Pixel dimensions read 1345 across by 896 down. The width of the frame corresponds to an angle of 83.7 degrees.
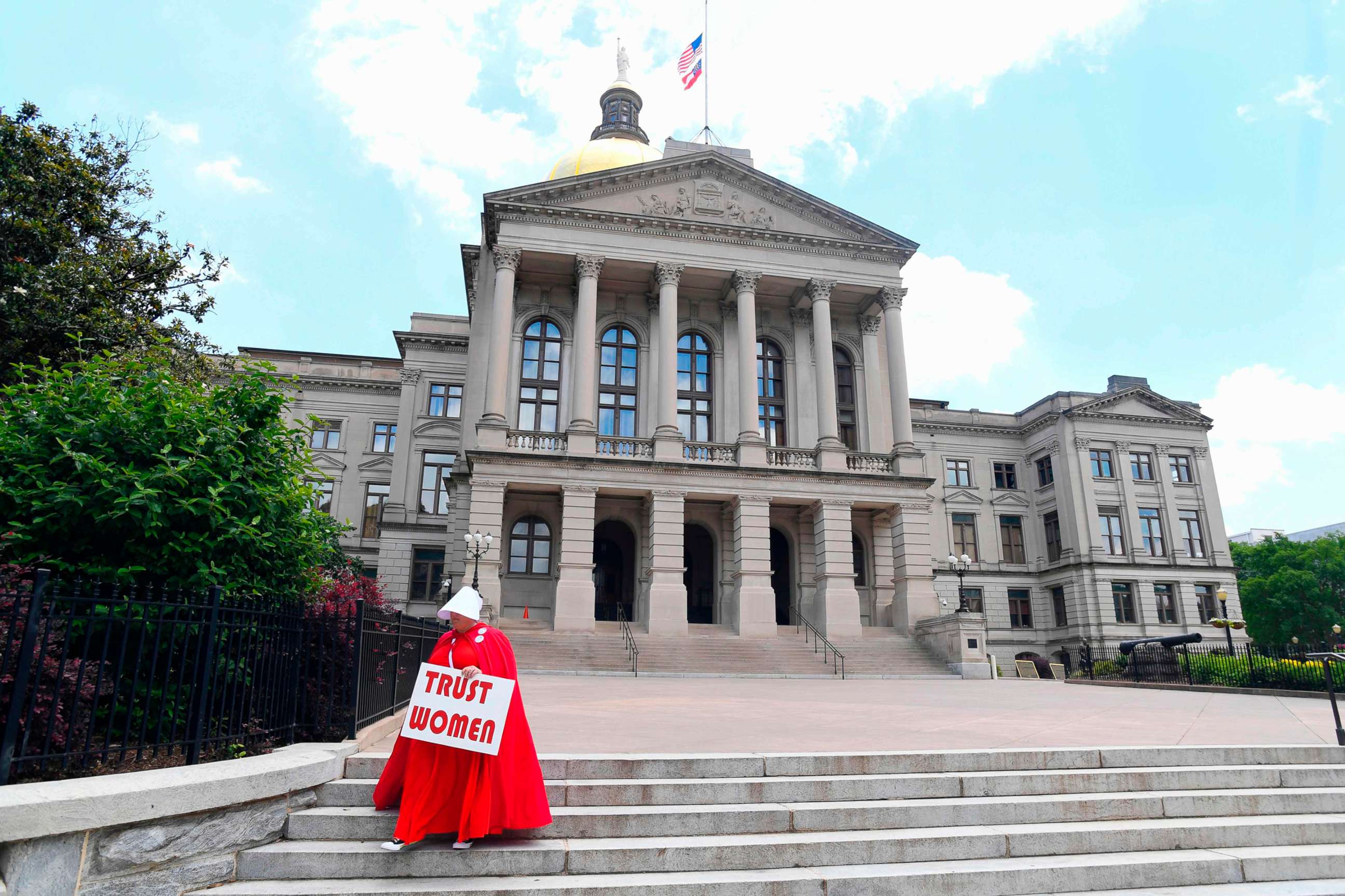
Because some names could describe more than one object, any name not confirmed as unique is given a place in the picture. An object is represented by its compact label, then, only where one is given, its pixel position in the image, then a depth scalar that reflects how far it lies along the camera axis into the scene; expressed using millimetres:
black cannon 19828
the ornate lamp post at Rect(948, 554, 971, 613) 25922
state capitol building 27688
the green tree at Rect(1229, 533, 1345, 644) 50969
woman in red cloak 4789
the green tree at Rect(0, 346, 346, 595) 6910
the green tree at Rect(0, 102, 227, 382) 13727
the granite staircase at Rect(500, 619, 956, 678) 22625
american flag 35062
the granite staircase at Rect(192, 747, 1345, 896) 4824
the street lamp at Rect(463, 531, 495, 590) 23375
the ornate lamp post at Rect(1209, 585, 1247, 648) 22972
